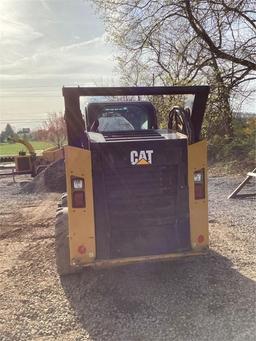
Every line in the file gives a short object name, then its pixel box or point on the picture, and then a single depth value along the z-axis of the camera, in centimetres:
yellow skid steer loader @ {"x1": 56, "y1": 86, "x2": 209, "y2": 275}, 516
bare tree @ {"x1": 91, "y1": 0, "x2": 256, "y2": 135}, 1514
